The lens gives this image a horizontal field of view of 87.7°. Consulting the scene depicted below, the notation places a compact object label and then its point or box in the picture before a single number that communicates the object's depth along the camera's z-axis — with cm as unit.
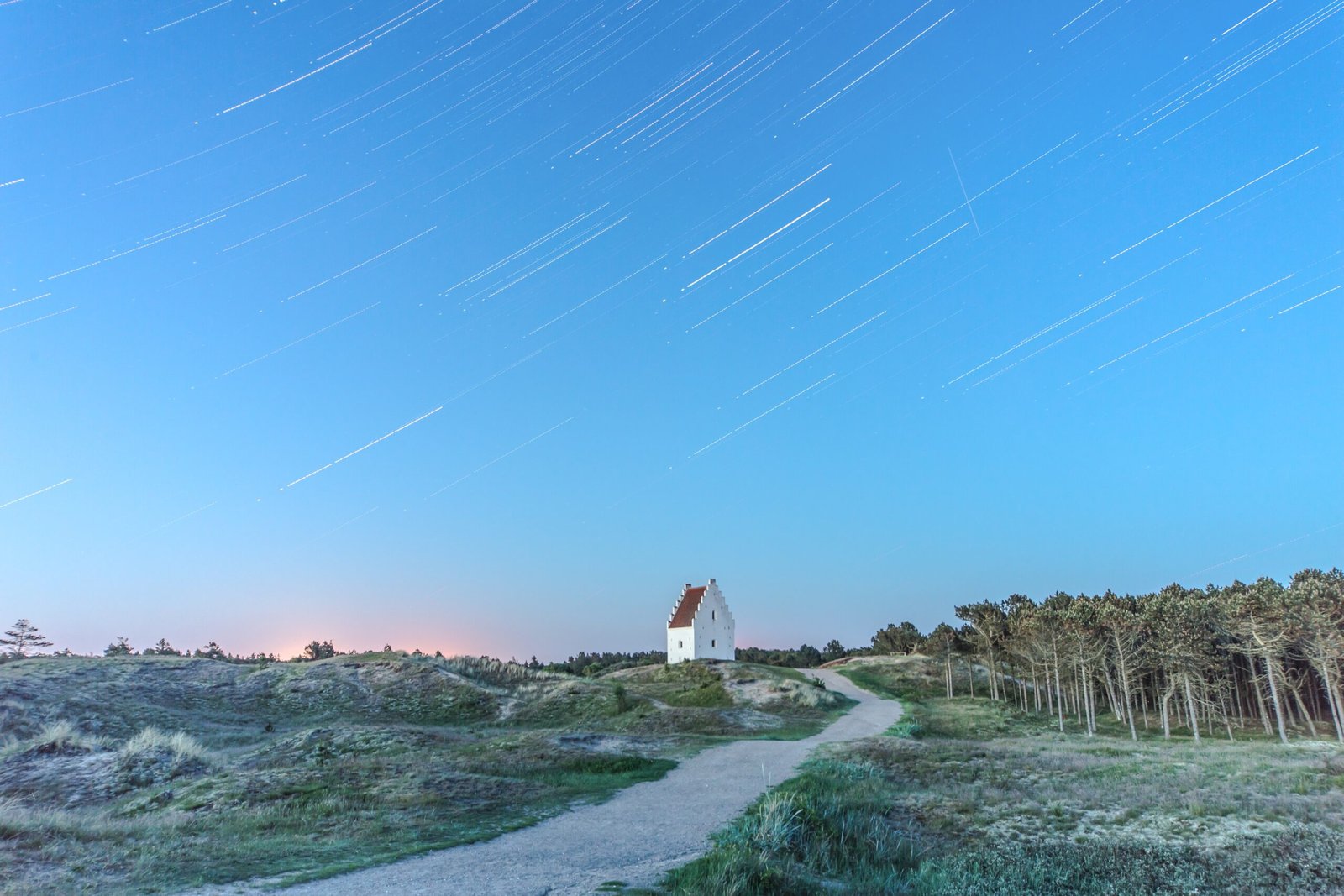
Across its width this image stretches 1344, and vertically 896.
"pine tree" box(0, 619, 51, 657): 5238
